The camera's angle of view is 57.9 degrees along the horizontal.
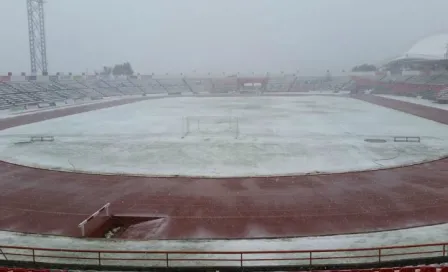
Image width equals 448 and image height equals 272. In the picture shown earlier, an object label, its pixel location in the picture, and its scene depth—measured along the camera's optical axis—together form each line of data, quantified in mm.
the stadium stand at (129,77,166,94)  89625
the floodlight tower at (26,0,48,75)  71319
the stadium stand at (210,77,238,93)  93125
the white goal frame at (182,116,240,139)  30828
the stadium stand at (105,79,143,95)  84000
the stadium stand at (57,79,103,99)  68119
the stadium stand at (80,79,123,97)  77494
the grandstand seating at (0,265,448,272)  8445
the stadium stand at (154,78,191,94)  92475
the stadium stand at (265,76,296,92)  94625
